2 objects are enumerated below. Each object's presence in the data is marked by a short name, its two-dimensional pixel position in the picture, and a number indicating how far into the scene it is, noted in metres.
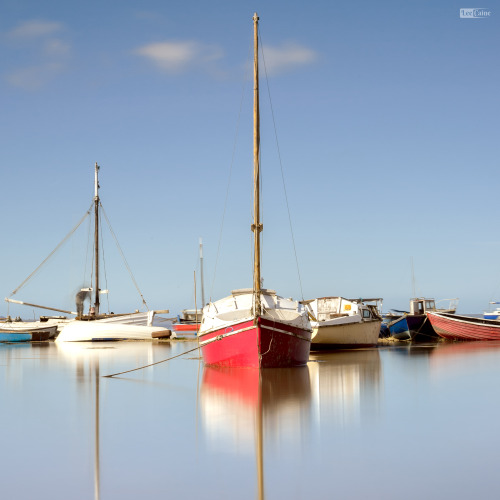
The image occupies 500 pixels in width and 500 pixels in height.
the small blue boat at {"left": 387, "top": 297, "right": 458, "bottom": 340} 50.22
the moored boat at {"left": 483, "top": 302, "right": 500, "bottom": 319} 99.84
